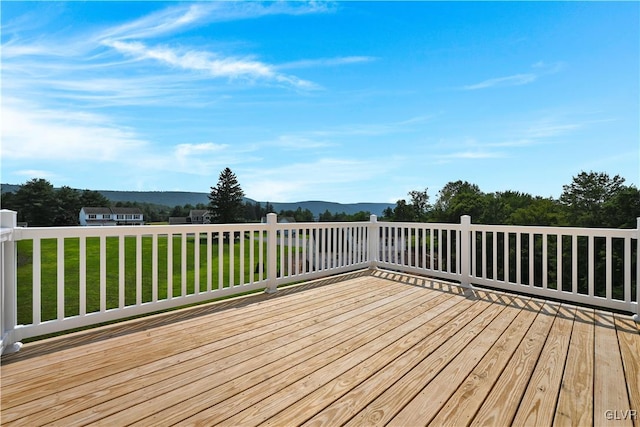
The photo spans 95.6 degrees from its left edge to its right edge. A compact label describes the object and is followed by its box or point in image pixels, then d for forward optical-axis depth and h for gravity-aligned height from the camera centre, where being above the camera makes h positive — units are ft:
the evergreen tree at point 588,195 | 62.18 +4.52
